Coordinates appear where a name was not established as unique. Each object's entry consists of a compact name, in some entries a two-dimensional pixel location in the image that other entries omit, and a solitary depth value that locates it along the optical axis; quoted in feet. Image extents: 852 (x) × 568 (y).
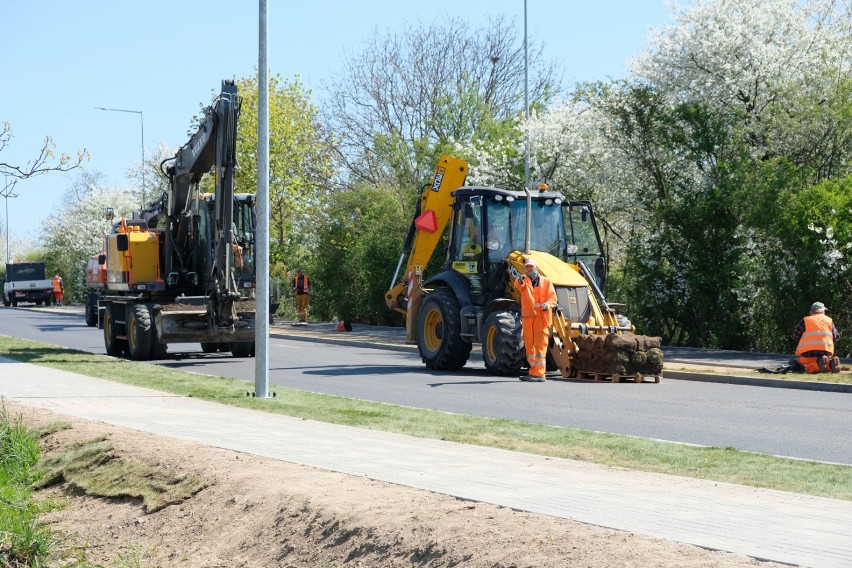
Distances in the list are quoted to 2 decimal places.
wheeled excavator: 74.84
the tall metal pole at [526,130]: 103.91
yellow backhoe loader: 63.05
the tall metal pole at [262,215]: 51.93
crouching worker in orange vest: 65.00
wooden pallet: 62.90
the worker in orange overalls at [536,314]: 61.11
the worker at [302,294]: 139.54
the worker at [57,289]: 242.04
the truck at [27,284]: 249.14
